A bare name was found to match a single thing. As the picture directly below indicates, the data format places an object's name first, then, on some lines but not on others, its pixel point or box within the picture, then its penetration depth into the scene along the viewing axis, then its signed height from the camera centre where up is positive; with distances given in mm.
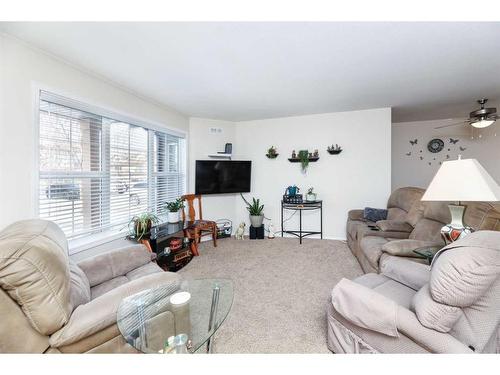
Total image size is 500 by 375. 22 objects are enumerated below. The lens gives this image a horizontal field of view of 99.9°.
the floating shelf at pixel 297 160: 3917 +470
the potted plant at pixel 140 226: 2543 -517
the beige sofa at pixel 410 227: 1887 -515
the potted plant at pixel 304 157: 3906 +511
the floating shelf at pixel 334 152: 3789 +591
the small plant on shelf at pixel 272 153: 4148 +623
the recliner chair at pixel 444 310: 920 -629
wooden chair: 3230 -680
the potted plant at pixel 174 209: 3311 -392
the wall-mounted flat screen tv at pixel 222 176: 3881 +156
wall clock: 4438 +839
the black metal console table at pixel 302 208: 3802 -447
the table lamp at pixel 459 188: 1369 -24
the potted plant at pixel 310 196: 3836 -212
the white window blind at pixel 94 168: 1971 +194
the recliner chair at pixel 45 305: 856 -552
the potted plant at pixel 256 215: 4090 -596
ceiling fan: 2832 +948
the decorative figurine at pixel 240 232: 4109 -933
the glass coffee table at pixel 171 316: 984 -709
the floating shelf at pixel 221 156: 4043 +562
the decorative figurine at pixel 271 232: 4129 -939
